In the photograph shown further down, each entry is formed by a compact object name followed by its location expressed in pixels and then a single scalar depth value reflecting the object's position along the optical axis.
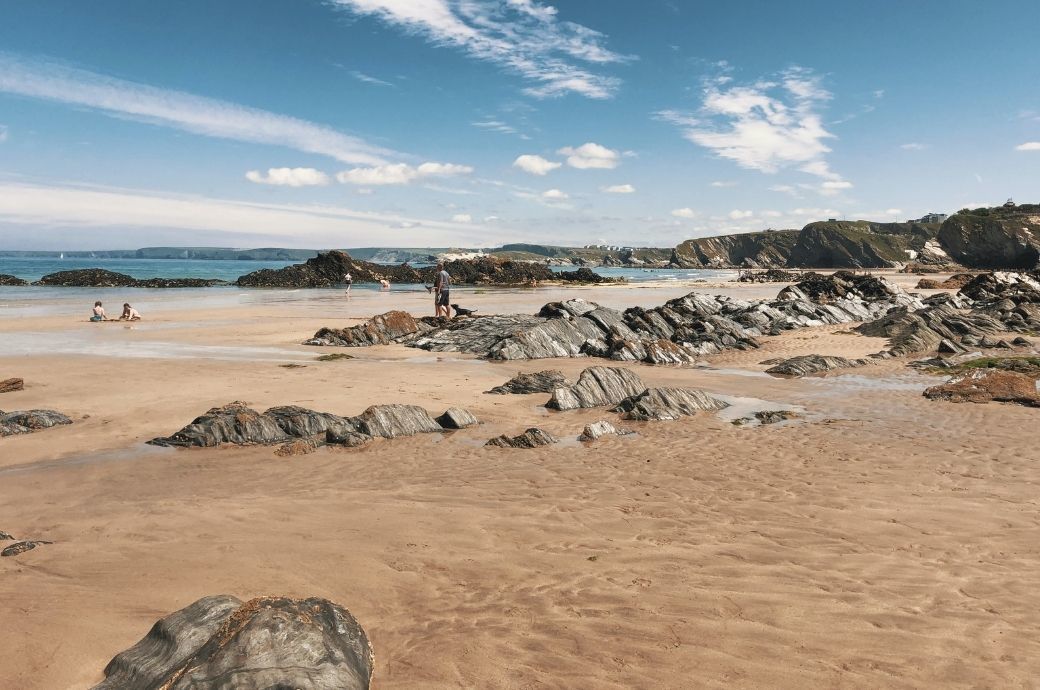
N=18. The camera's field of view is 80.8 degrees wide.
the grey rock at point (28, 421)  10.98
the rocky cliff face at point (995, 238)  100.94
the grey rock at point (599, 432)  11.31
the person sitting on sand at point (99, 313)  31.08
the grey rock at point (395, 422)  11.17
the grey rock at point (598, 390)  13.82
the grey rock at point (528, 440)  10.81
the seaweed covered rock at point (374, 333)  24.00
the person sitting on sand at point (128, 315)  31.78
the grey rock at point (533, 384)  15.30
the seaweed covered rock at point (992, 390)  13.96
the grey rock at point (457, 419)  12.00
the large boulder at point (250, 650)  3.62
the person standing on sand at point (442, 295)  28.42
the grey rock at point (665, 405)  12.73
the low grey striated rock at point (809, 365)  18.42
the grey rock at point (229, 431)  10.53
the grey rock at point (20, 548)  6.20
